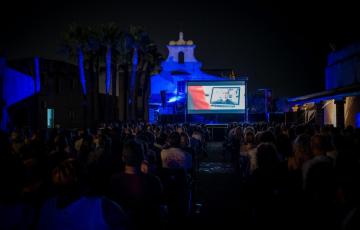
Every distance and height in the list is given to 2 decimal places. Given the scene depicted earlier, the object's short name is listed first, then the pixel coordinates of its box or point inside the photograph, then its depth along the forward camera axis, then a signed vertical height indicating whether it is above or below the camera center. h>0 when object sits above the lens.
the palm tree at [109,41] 37.75 +6.96
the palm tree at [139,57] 39.94 +6.09
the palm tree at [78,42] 36.31 +6.57
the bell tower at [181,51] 67.69 +10.95
